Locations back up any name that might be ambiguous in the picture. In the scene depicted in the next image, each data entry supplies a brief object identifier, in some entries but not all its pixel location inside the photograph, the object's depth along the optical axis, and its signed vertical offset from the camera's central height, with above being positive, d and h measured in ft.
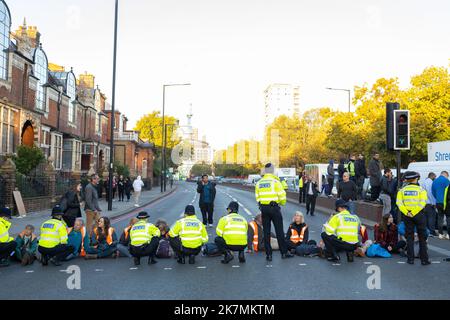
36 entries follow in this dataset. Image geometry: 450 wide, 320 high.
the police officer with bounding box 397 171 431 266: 29.12 -2.77
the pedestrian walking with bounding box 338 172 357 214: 48.57 -2.32
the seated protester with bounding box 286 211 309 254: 34.20 -4.93
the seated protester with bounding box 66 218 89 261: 31.60 -5.28
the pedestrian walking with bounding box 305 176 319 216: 67.00 -3.50
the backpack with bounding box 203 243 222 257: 32.30 -6.01
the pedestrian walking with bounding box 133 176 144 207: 87.71 -4.45
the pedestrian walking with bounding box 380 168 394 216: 47.77 -2.07
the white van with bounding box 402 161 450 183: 50.09 +0.45
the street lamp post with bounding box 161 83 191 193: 142.72 +24.95
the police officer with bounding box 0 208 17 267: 28.71 -5.05
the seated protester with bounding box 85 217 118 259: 31.76 -5.56
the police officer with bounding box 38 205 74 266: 28.81 -4.97
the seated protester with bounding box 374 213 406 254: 33.24 -5.03
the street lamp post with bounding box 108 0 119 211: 73.11 +11.23
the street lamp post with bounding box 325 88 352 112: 111.71 +18.43
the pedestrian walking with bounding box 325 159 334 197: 69.21 -1.34
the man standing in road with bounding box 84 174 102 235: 40.70 -3.22
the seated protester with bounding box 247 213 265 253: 34.99 -5.40
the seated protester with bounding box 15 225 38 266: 29.53 -5.61
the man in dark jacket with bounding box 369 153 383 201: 52.08 -0.73
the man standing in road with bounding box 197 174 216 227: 51.72 -3.41
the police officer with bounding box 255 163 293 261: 30.27 -2.23
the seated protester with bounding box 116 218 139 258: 32.30 -5.74
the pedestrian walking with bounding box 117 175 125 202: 101.50 -4.53
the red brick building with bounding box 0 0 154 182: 81.82 +13.98
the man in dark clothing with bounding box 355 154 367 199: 56.03 +0.21
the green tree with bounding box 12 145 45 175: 71.10 +1.02
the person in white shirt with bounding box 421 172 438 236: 43.16 -3.53
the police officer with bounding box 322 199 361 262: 30.19 -4.47
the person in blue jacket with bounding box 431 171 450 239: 42.86 -2.13
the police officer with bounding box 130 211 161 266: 29.14 -4.92
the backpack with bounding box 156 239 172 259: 31.76 -5.98
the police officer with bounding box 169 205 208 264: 29.30 -4.60
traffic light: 40.68 +3.77
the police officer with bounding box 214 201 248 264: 29.86 -4.60
